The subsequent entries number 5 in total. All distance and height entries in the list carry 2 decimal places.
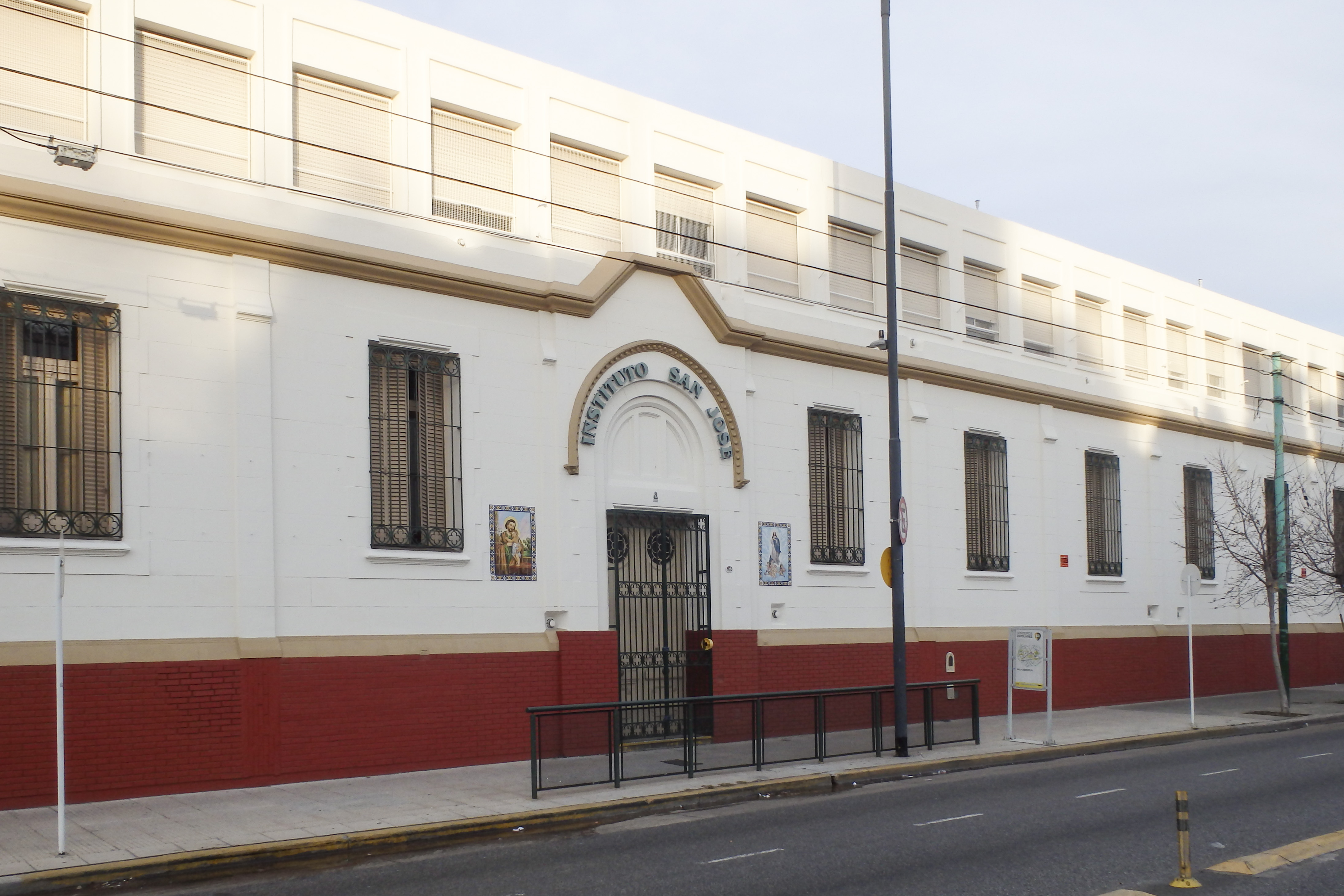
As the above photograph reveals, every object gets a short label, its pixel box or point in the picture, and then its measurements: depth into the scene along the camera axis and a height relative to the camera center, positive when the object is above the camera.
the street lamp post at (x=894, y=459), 17.42 +0.86
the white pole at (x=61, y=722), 10.49 -1.58
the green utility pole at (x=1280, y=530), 25.36 -0.25
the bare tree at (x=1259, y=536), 27.48 -0.43
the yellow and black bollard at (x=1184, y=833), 8.77 -2.16
